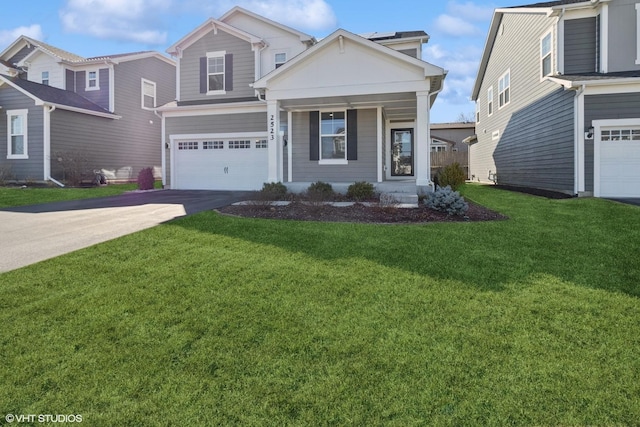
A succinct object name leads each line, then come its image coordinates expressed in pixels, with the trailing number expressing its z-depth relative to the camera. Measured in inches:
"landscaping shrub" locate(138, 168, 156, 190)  639.1
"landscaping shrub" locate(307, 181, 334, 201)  437.7
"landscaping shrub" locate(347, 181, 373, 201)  446.9
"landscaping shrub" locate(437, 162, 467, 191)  511.8
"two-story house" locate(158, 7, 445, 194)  454.3
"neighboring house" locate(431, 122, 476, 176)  1202.6
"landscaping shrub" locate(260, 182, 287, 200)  437.8
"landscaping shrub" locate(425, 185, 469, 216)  339.0
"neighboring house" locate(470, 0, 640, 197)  466.9
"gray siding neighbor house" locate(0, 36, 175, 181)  684.1
